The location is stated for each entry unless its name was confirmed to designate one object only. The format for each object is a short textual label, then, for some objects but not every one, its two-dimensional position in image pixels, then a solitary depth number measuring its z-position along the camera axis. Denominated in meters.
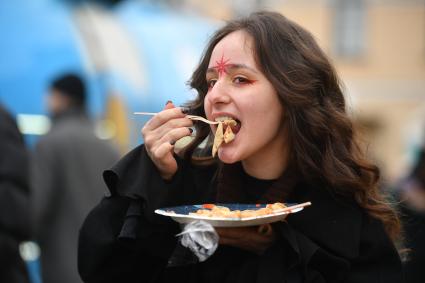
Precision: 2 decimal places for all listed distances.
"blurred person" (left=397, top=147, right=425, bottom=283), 8.52
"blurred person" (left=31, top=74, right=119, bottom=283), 10.92
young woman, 4.98
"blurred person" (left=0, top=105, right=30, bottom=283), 8.07
